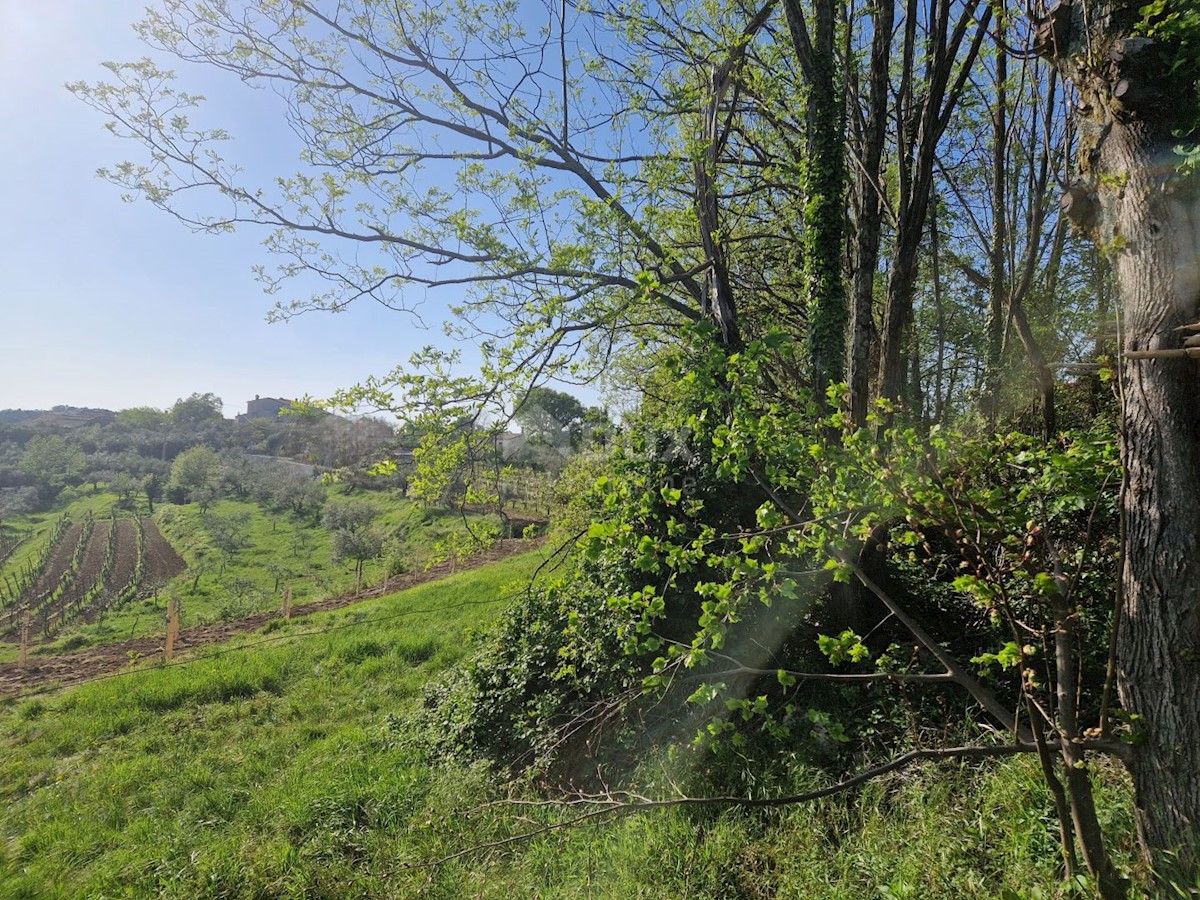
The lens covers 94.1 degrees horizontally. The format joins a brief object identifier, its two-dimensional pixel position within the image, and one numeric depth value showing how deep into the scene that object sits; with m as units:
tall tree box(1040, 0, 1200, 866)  1.85
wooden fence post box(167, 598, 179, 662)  10.57
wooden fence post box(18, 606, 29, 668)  11.42
